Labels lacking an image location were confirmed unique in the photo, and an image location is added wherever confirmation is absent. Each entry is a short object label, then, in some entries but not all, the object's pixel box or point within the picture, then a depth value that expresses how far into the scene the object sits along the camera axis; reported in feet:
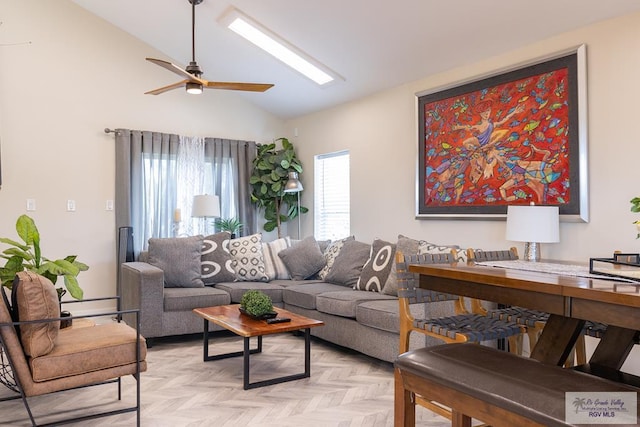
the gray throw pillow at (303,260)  17.20
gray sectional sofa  11.87
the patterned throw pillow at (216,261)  16.31
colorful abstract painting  11.48
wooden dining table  4.63
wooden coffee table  10.61
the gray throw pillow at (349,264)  15.35
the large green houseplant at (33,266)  9.32
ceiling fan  12.57
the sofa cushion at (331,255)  16.93
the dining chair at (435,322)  8.05
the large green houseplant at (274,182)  20.62
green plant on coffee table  11.37
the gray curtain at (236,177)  20.49
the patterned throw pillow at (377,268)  14.10
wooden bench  4.50
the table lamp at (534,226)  10.83
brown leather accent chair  7.77
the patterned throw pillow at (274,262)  17.44
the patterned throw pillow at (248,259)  16.90
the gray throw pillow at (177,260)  15.42
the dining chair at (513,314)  8.48
